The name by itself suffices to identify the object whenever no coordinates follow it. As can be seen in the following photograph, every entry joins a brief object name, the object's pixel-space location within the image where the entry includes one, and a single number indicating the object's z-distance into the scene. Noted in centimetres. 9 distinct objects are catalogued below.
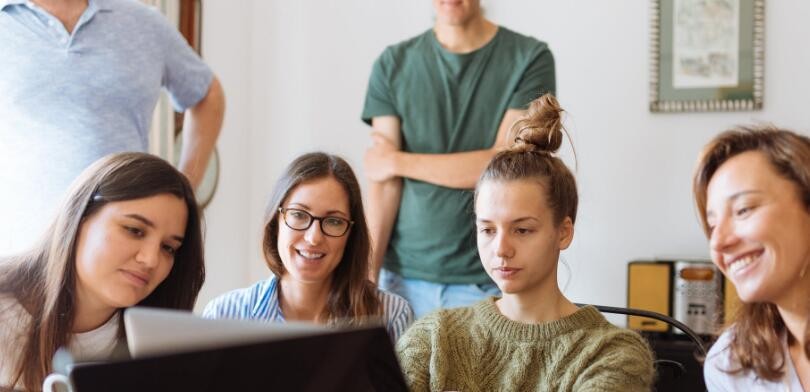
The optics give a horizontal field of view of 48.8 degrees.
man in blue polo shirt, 191
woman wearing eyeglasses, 183
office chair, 162
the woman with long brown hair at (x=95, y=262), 152
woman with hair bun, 147
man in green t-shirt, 229
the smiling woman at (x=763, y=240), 124
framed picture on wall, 319
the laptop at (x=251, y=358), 83
